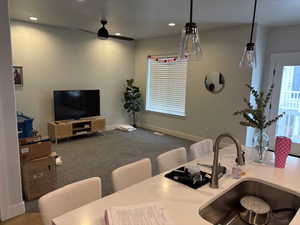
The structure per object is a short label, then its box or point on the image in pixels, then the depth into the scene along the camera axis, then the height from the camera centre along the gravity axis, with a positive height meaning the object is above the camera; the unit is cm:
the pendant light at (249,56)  209 +26
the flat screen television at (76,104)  498 -57
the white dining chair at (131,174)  163 -72
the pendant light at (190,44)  150 +27
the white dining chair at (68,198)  124 -72
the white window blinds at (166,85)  566 -10
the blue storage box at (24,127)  357 -80
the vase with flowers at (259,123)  185 -33
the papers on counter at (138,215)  106 -67
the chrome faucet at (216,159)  131 -46
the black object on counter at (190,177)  148 -66
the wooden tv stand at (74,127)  485 -110
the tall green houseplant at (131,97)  626 -46
